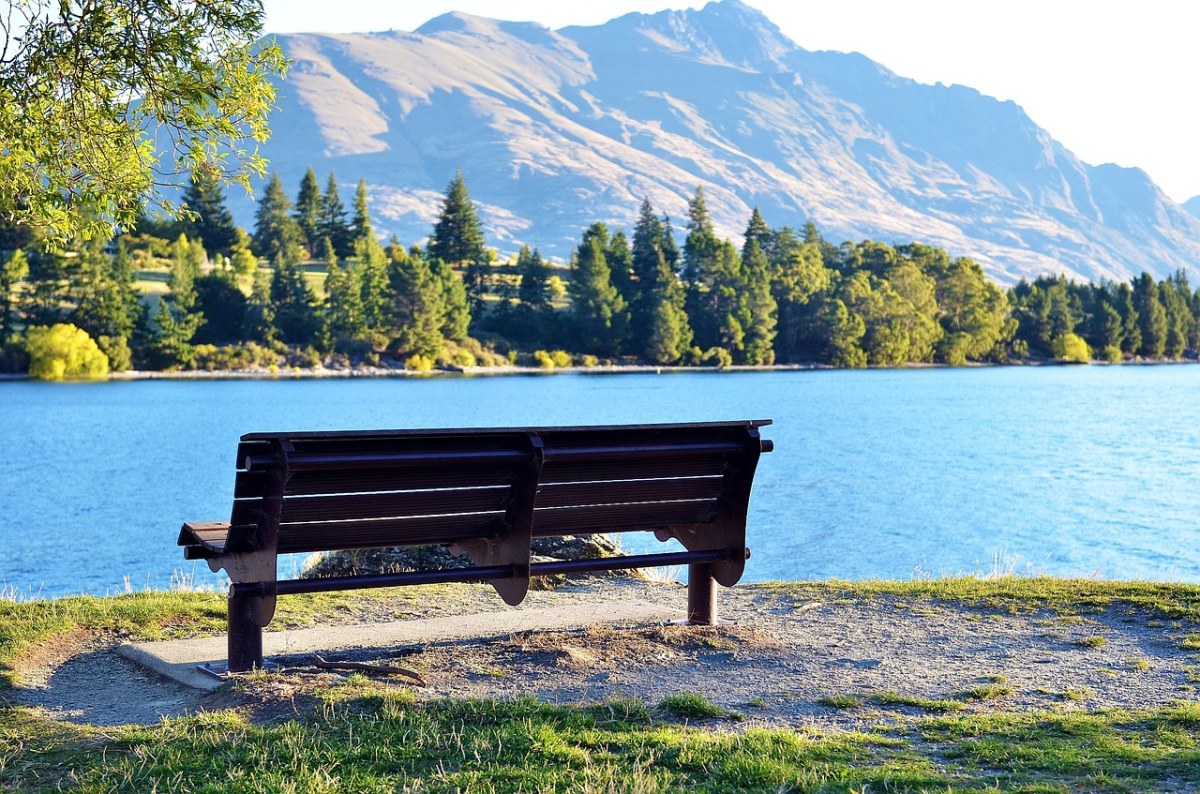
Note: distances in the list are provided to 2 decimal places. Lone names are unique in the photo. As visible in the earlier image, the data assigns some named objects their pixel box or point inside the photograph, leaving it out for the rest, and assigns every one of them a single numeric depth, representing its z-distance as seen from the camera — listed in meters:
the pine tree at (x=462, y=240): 125.19
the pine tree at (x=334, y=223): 131.25
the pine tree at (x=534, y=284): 120.31
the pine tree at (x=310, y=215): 133.12
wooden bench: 7.24
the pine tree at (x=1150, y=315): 150.25
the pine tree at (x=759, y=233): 144.88
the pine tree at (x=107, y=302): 96.56
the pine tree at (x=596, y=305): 118.19
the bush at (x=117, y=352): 98.25
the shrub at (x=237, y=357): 102.50
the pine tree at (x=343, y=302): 107.44
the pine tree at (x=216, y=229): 124.62
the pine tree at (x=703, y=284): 127.81
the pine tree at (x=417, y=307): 109.50
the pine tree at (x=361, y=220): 129.55
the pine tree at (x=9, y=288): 95.18
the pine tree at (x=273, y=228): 127.06
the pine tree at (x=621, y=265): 125.56
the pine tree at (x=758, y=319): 126.31
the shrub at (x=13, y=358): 95.25
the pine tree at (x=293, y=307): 107.25
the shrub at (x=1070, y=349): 143.00
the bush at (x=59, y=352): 93.88
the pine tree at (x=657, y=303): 120.88
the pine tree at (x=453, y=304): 112.94
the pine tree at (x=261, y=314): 106.62
